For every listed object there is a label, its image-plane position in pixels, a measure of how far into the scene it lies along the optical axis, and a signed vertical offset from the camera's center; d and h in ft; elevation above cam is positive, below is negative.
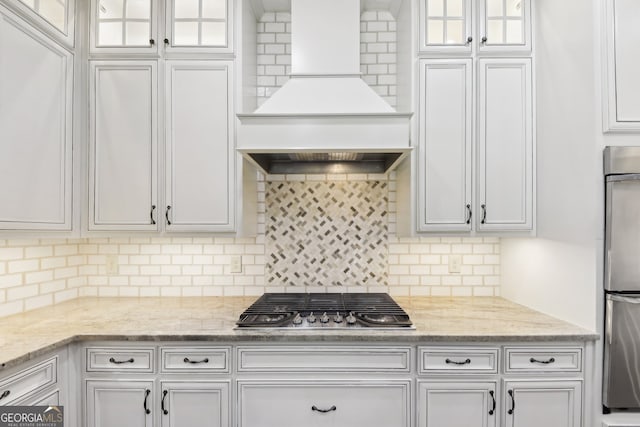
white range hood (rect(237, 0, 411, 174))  5.88 +1.81
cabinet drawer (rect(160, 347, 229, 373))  5.55 -2.28
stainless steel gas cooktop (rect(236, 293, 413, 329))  5.80 -1.78
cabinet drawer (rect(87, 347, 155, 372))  5.55 -2.26
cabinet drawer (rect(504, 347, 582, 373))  5.51 -2.27
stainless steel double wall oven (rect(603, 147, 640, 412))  5.18 -0.74
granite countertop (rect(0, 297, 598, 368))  5.40 -1.85
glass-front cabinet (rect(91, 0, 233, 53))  6.75 +3.56
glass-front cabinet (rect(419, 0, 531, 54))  6.65 +3.50
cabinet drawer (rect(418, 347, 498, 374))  5.54 -2.26
